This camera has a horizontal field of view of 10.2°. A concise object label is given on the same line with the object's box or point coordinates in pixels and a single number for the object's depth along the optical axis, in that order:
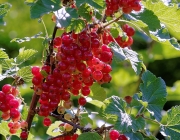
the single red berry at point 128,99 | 1.34
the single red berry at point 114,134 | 1.27
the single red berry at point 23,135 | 1.29
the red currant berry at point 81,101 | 1.32
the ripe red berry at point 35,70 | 1.28
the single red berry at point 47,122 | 1.36
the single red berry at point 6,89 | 1.30
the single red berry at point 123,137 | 1.26
